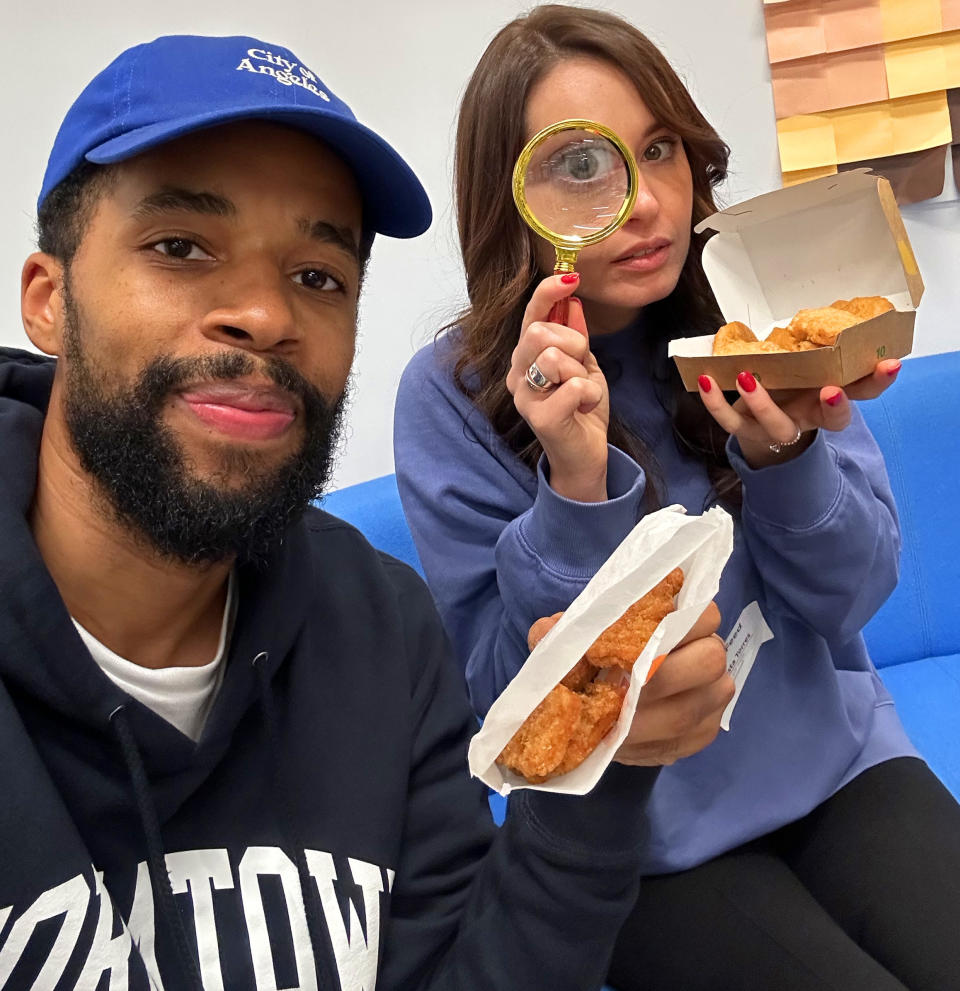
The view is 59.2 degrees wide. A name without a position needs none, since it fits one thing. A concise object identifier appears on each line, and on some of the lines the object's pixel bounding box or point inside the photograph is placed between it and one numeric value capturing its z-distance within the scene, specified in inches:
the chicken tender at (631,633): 35.6
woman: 50.0
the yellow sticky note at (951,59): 94.1
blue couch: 93.3
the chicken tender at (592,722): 34.5
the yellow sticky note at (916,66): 94.3
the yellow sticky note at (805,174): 99.4
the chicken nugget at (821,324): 48.8
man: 37.2
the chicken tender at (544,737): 33.6
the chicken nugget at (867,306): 52.1
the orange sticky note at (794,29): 94.8
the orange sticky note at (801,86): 96.4
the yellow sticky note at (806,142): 97.7
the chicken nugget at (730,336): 53.0
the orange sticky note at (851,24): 93.9
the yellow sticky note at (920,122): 95.9
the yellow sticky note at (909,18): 92.8
